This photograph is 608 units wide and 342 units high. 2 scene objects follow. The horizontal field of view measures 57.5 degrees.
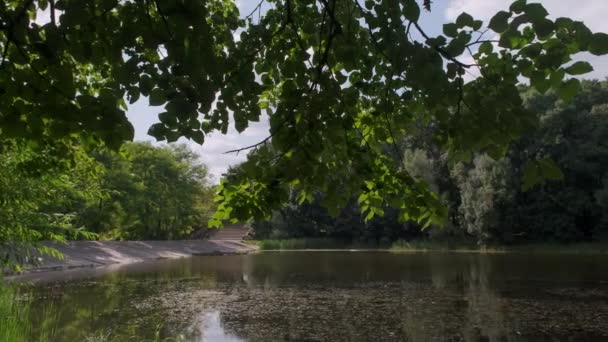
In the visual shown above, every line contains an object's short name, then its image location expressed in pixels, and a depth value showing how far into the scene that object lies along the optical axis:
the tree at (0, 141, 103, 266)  4.97
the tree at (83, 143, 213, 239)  28.70
